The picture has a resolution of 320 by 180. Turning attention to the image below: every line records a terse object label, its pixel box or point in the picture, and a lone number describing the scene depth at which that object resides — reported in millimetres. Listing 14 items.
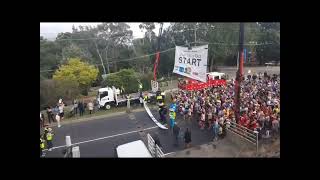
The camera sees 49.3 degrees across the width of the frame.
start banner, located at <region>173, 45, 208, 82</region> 13820
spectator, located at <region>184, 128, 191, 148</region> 12625
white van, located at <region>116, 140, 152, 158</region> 9578
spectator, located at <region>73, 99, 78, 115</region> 20438
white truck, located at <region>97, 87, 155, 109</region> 21141
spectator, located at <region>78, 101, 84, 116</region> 19984
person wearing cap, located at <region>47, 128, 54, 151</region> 13471
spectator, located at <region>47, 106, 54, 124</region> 18719
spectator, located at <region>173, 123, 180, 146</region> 13144
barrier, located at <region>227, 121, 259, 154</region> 11352
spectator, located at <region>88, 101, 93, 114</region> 20281
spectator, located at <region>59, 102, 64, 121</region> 19250
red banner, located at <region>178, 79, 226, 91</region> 21062
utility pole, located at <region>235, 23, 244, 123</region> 12219
